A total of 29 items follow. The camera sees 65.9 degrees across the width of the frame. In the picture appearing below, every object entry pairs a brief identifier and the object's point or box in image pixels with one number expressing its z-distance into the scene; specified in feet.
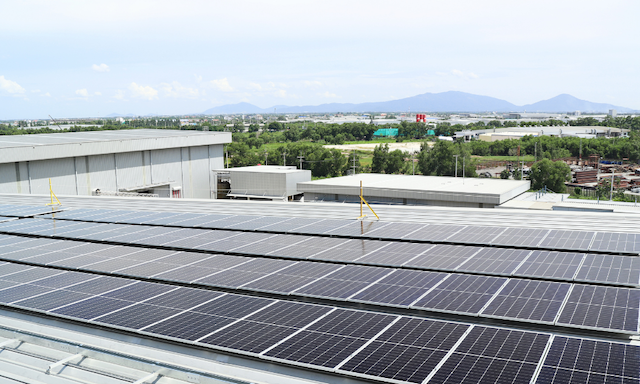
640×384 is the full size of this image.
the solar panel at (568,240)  48.78
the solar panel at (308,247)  48.55
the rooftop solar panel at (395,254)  44.90
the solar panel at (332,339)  26.78
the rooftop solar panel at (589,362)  23.52
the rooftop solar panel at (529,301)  31.89
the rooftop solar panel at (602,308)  30.01
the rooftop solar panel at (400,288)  35.29
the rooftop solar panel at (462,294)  33.63
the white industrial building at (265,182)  172.65
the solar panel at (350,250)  46.88
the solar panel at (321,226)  58.39
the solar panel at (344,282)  37.06
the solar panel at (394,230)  55.21
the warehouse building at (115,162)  126.11
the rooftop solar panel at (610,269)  38.27
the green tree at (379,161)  331.98
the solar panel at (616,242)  47.24
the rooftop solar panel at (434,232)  53.68
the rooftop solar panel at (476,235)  52.60
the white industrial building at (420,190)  140.15
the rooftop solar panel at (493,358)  23.88
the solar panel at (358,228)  57.16
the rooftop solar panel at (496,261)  41.83
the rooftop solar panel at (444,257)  43.52
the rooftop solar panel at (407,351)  24.72
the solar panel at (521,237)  50.90
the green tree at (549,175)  256.73
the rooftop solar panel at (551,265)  40.27
